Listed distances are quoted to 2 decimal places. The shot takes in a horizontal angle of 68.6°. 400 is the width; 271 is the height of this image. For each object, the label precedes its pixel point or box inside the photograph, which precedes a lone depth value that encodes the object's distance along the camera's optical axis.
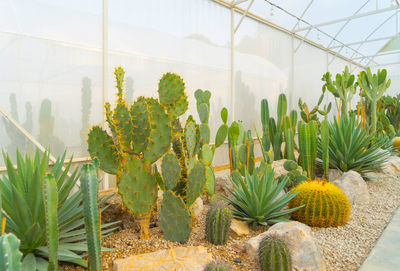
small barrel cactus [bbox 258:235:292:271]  1.39
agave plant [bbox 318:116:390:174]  3.45
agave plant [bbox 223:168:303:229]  2.12
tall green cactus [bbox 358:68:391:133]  5.03
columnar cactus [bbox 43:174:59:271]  1.00
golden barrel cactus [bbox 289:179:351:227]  2.20
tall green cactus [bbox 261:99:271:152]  4.08
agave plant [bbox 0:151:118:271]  1.39
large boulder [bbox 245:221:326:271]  1.56
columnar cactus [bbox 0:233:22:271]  0.66
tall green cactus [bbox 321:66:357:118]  5.48
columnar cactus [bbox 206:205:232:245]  1.77
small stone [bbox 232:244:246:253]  1.74
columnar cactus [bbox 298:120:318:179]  3.15
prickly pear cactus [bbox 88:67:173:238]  1.83
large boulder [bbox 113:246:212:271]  1.36
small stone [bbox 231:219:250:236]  1.99
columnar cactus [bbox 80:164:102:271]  1.04
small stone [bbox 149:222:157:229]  2.17
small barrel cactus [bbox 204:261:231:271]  1.19
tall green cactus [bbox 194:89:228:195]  2.66
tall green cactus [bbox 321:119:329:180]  3.12
